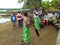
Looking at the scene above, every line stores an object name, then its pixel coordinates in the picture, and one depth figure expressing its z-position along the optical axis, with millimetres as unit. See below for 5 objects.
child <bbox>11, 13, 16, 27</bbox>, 4071
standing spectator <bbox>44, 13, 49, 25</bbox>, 4386
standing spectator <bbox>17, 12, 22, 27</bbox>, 4013
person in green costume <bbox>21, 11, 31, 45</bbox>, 2309
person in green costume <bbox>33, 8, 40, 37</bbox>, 3669
